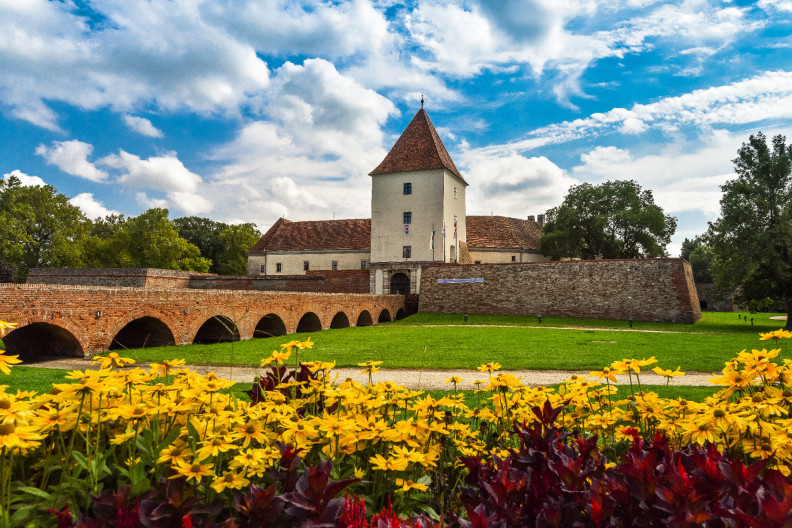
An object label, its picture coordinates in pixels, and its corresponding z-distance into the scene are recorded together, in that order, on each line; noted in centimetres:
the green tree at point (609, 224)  4491
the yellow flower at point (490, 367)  320
